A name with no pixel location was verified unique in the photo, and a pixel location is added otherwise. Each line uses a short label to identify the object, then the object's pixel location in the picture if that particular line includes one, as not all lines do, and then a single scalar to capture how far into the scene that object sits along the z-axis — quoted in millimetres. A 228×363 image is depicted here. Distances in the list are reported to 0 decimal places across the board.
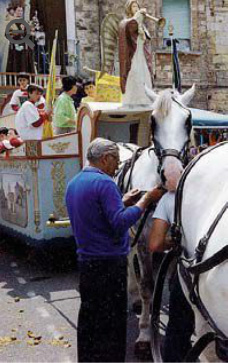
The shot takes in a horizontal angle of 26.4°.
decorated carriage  6459
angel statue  6066
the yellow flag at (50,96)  7117
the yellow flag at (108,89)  6887
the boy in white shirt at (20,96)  9898
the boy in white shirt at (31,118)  7281
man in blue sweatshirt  2965
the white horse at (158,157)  3641
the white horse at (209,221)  2158
